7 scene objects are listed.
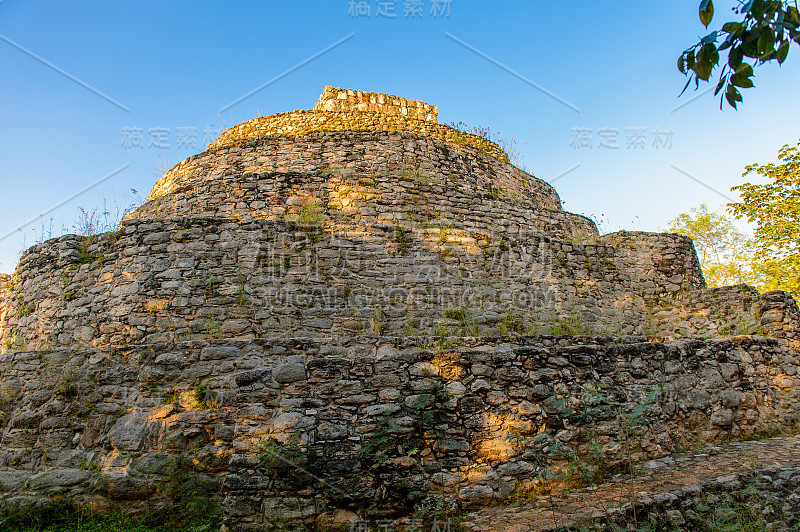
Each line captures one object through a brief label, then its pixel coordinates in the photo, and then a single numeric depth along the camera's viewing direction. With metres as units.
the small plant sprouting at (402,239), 7.21
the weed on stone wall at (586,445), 3.96
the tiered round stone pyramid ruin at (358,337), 3.90
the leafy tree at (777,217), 13.02
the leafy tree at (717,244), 17.98
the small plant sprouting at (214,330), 5.98
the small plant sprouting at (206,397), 4.85
